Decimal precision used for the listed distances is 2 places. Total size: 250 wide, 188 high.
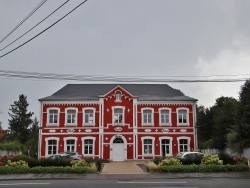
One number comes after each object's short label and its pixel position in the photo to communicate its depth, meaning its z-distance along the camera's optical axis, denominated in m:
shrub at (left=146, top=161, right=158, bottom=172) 25.12
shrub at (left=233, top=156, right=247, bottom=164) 26.51
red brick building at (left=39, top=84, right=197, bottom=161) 44.34
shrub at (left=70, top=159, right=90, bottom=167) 25.01
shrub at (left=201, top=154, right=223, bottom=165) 25.53
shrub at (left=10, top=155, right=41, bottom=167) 25.44
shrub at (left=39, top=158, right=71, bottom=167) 25.62
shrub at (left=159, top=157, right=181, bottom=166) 25.58
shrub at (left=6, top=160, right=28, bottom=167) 24.14
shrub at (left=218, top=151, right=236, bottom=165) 26.66
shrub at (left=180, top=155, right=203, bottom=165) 26.39
